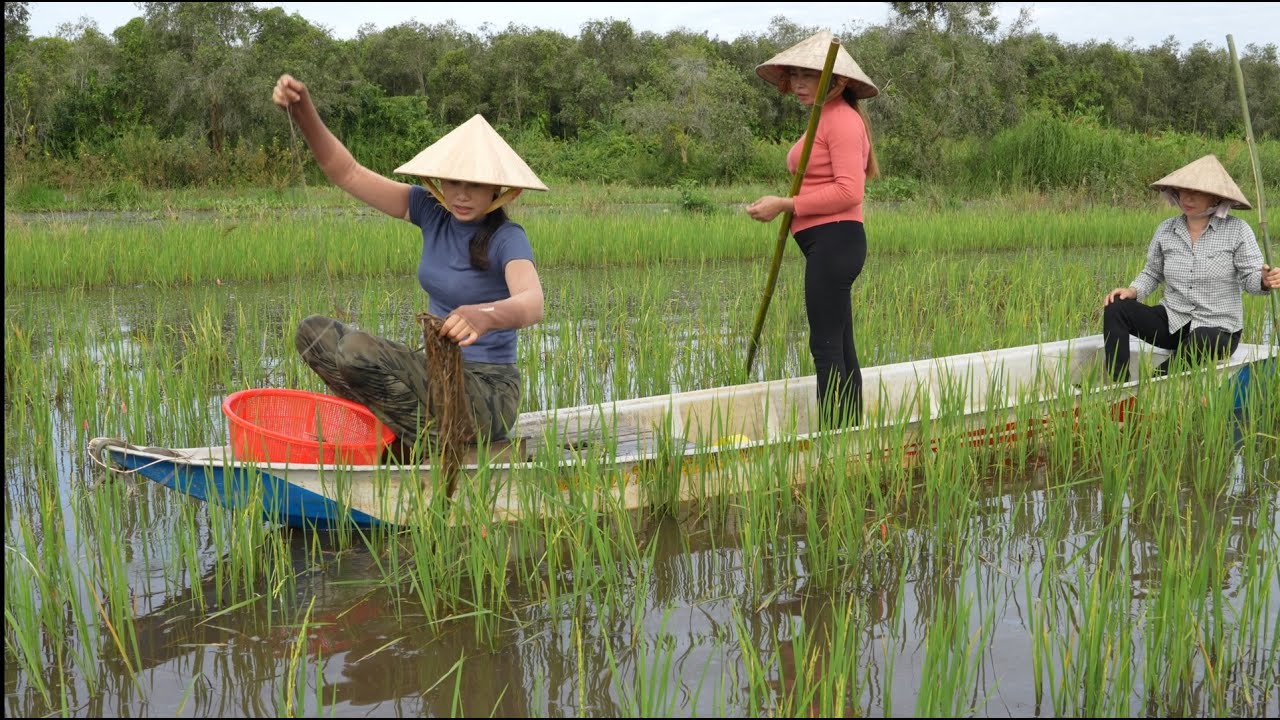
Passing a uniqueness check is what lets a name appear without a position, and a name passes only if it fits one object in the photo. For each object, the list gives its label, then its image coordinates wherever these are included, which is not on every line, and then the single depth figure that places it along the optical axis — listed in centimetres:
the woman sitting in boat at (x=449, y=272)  294
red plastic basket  293
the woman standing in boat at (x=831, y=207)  364
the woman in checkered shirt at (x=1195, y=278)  434
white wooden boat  290
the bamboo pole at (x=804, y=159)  353
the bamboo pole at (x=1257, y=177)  423
